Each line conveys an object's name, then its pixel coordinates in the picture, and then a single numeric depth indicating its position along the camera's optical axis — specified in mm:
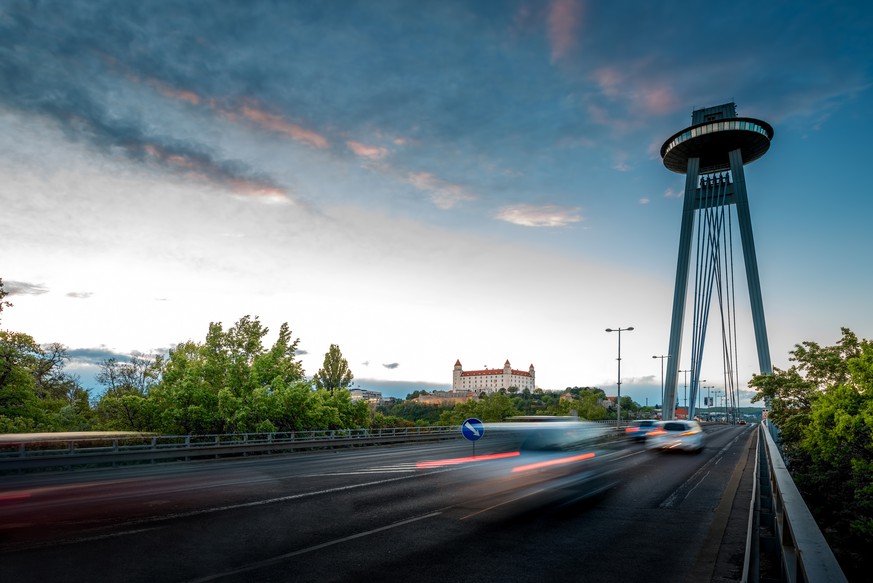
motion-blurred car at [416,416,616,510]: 13016
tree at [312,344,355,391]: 69750
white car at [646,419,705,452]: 26967
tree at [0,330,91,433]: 36969
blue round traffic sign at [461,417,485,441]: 19875
